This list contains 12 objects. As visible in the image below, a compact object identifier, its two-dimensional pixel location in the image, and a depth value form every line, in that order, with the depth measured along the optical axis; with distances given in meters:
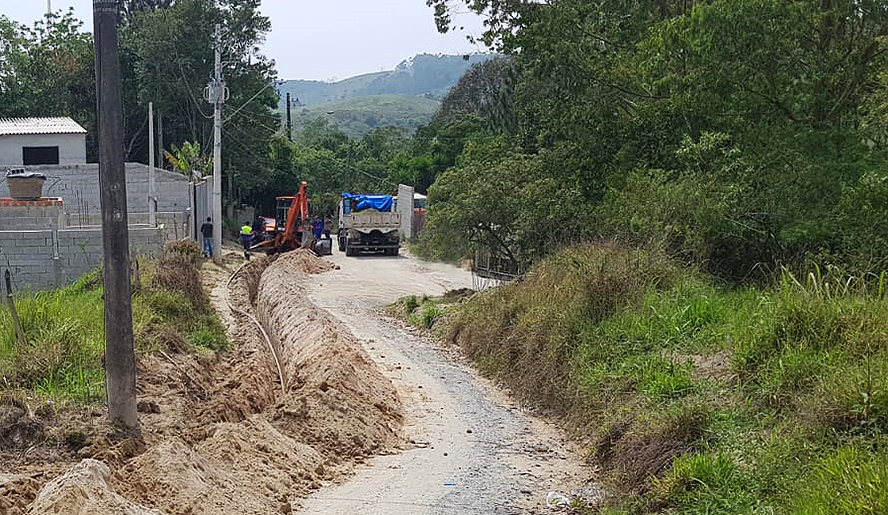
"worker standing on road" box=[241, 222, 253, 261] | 41.08
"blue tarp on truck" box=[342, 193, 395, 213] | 44.88
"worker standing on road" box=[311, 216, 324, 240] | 44.19
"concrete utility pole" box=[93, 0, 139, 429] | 9.87
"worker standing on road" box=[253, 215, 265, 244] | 43.06
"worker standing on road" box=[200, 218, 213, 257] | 34.88
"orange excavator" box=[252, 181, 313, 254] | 39.73
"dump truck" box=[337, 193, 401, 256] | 43.56
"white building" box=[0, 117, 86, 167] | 40.66
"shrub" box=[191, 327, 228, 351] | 16.73
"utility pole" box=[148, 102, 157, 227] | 34.22
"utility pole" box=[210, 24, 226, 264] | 32.84
